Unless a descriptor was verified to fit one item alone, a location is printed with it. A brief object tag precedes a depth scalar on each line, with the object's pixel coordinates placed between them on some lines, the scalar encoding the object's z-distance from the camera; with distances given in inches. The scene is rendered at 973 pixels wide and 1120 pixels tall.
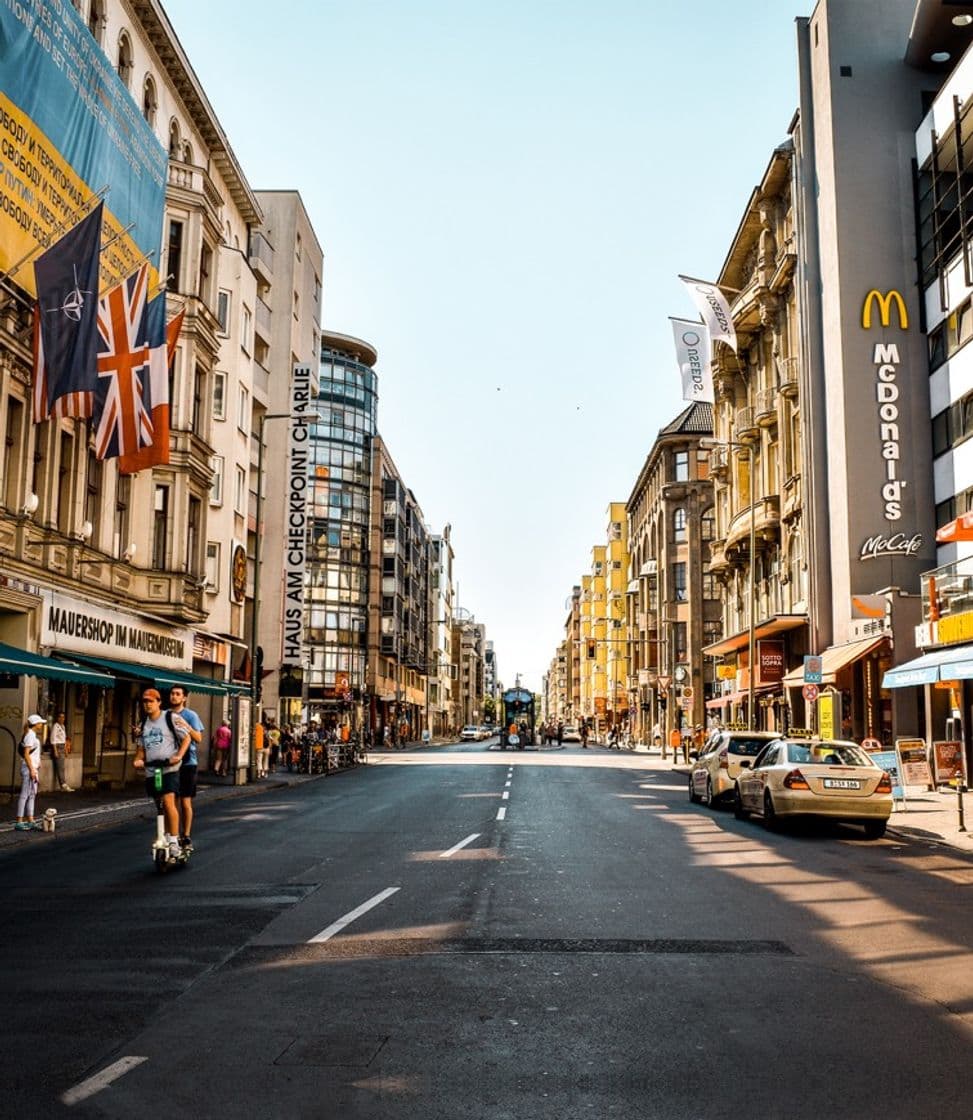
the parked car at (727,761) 942.4
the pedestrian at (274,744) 1766.7
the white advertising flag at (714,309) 1694.1
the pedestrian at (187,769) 533.3
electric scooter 528.1
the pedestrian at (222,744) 1501.0
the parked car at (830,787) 717.9
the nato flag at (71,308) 870.4
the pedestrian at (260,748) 1421.0
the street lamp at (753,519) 1659.7
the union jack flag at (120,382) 992.9
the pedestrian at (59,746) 1033.5
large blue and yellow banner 884.6
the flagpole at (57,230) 905.5
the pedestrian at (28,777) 732.0
